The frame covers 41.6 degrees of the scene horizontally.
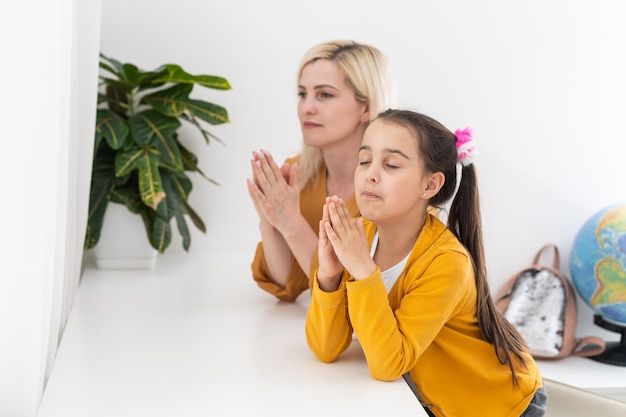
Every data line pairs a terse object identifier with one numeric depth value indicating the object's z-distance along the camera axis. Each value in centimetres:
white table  125
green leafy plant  238
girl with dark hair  139
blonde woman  195
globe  277
